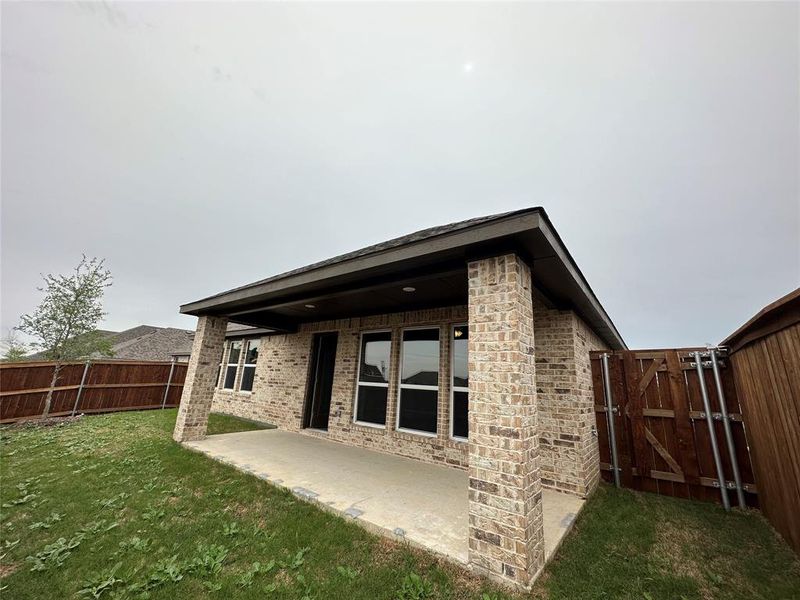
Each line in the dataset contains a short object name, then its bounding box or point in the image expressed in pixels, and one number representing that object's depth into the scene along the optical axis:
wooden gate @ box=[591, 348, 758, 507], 4.08
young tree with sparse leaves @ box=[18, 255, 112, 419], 8.94
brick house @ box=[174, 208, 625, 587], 2.42
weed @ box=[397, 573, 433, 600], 2.12
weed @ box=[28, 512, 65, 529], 3.06
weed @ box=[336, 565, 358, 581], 2.32
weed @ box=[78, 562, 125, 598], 2.17
